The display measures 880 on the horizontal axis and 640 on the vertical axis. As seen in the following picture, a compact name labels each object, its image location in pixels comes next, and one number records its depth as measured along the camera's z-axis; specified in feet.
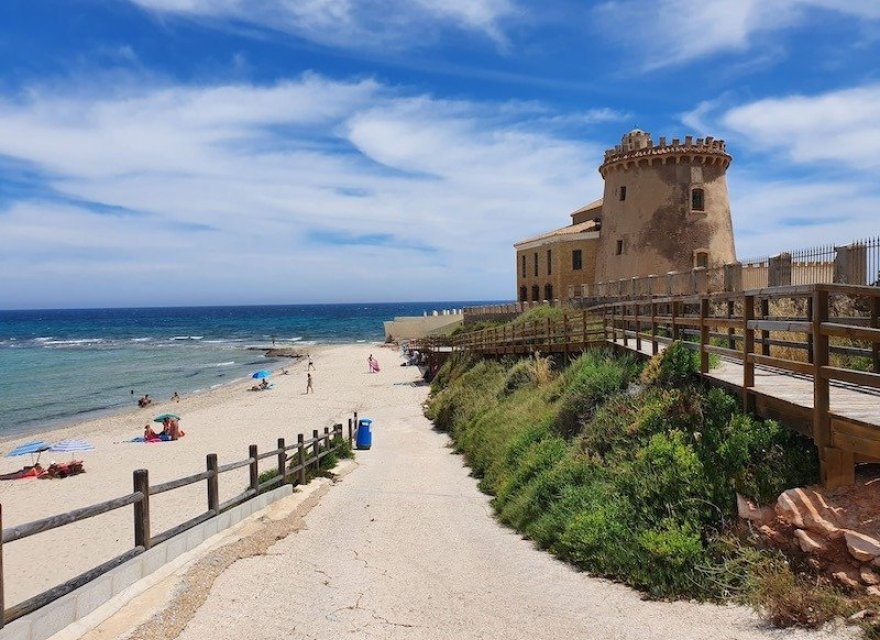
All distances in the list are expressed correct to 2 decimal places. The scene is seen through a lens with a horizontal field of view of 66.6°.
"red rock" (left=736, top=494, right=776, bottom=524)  20.77
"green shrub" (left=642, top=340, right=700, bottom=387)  31.12
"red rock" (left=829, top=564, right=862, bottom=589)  16.89
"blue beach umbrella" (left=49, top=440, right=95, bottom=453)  69.38
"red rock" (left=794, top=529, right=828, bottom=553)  18.07
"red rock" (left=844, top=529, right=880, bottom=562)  16.81
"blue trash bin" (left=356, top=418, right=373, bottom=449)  67.35
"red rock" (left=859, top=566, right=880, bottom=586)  16.53
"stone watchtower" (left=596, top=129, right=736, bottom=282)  110.63
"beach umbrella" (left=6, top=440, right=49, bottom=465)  68.82
